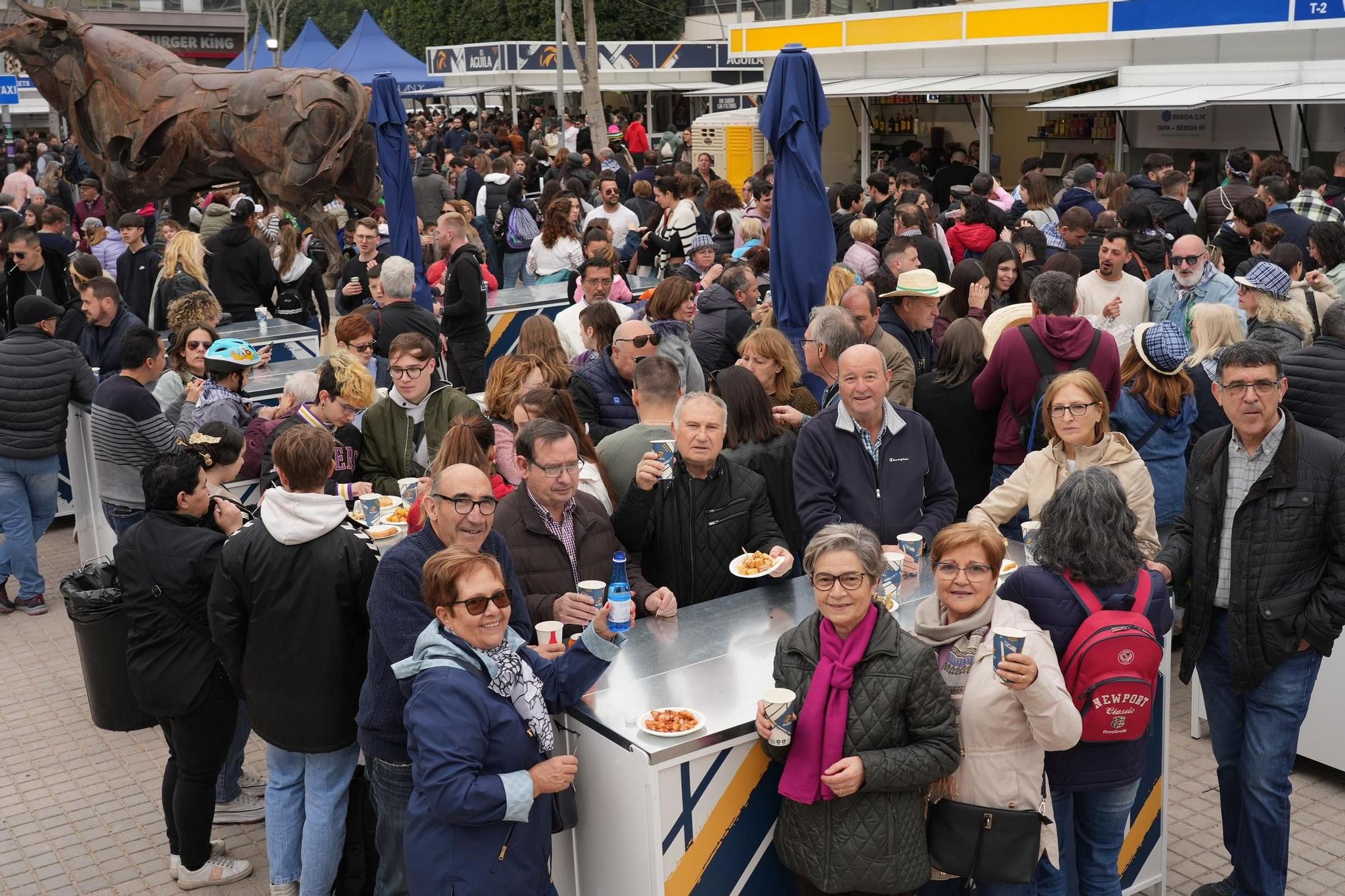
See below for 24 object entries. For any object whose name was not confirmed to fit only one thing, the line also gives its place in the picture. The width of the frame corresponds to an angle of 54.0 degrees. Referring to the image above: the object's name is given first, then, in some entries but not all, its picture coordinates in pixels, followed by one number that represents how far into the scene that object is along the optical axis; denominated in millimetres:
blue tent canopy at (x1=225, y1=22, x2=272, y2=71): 33250
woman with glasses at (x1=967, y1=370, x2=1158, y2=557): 4910
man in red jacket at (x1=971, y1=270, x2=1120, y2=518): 6266
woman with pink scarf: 3832
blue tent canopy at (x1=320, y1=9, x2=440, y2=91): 29844
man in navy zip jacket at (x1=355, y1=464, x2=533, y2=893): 4180
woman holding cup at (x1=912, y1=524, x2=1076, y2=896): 3875
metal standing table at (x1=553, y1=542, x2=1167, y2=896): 4020
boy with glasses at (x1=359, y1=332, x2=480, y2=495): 6305
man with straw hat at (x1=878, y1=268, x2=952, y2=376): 7430
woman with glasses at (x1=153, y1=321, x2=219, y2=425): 7609
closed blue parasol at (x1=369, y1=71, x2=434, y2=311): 11680
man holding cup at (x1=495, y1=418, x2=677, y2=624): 4656
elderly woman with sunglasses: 3697
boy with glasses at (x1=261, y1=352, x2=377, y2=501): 6363
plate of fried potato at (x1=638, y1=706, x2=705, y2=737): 4004
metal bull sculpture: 14836
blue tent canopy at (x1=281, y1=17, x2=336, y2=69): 30672
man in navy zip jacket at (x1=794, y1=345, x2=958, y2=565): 5305
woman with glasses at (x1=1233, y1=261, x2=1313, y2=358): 6926
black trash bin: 6285
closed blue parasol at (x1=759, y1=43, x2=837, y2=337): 8242
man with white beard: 7973
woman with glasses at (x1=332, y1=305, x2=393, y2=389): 7492
